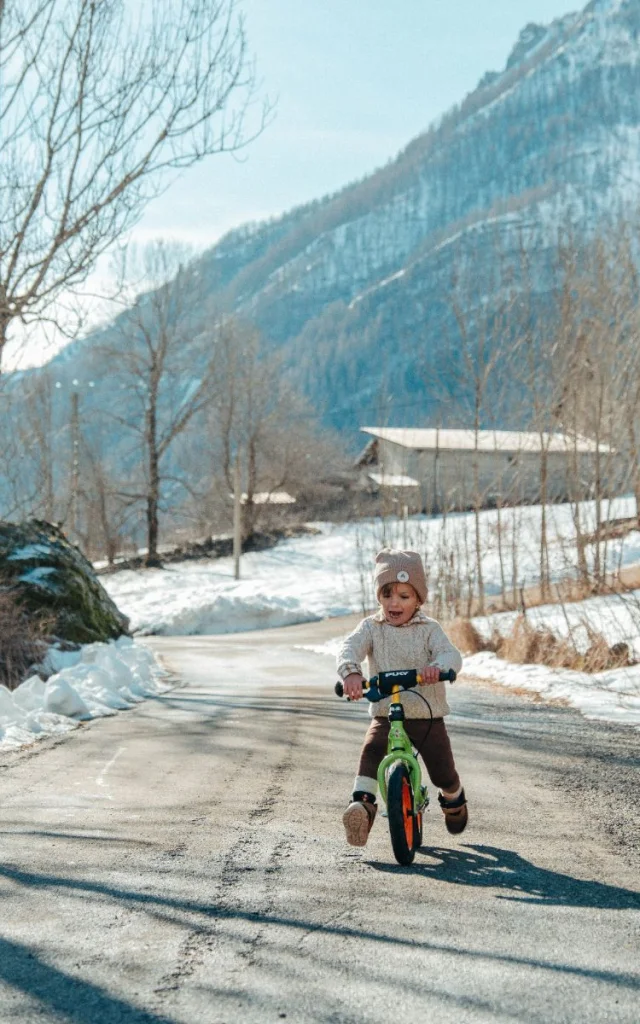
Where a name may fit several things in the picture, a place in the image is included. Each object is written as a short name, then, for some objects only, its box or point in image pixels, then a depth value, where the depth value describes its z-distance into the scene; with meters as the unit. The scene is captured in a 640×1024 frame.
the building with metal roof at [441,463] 58.62
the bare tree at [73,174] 12.73
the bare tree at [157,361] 58.41
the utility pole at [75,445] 39.47
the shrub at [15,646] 12.30
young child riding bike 5.27
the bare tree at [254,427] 65.38
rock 16.23
